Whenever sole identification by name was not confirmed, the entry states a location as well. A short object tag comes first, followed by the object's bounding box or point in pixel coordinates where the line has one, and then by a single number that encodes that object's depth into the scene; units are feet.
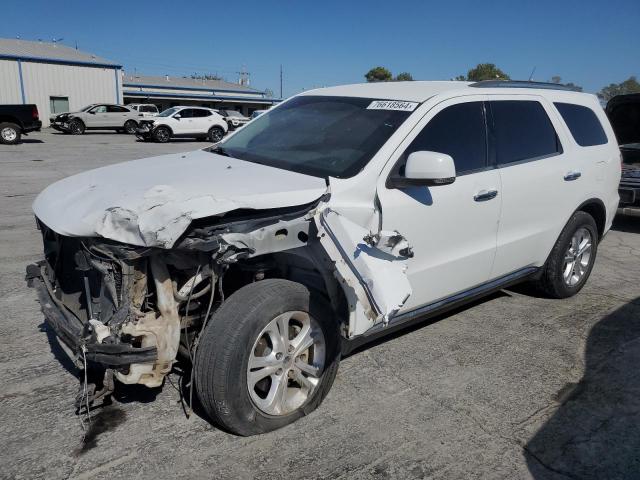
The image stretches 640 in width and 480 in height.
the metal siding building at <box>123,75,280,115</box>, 169.07
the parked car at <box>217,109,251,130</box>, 108.14
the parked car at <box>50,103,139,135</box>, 93.81
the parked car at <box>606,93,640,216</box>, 26.32
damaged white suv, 8.64
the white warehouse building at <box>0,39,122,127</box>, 113.39
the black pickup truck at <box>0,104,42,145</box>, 66.90
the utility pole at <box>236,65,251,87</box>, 231.09
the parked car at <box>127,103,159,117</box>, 116.78
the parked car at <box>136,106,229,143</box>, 82.64
